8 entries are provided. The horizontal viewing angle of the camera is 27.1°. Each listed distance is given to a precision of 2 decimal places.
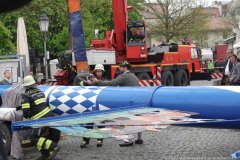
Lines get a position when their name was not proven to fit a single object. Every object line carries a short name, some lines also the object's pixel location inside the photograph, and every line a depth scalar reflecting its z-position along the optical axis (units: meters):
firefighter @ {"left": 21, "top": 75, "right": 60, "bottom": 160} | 7.66
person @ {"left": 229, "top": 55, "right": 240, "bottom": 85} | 10.84
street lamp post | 19.19
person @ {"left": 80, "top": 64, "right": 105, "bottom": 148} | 9.02
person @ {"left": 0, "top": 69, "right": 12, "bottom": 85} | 11.15
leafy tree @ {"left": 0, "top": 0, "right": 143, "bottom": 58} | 29.11
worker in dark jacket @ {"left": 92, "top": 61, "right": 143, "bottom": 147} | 9.40
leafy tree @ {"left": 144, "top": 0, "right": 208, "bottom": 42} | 47.97
